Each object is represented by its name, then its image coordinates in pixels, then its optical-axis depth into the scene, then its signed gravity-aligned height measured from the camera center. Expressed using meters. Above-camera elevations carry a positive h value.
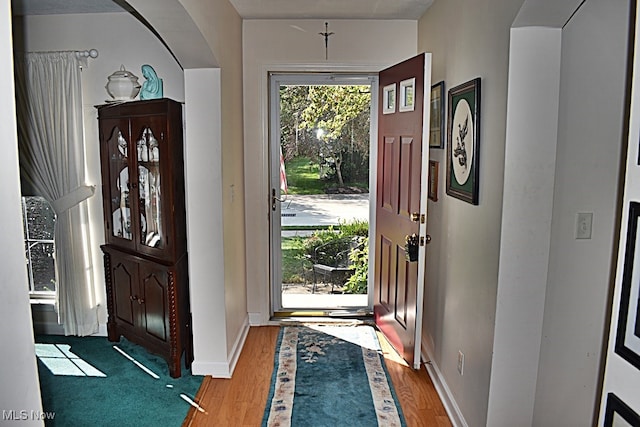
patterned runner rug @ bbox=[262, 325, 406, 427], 2.80 -1.51
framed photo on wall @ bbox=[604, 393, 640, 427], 1.21 -0.66
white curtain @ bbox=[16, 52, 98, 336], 3.69 -0.08
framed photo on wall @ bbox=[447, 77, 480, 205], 2.43 +0.03
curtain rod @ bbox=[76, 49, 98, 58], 3.69 +0.67
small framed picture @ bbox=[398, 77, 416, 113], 3.21 +0.34
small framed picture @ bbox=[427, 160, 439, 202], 3.33 -0.23
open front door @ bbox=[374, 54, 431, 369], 3.10 -0.39
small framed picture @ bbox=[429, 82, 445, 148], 3.14 +0.18
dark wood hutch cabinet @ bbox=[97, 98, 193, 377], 3.15 -0.53
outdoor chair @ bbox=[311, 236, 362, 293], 4.38 -1.01
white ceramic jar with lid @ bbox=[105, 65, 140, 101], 3.47 +0.41
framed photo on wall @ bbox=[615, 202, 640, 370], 1.21 -0.37
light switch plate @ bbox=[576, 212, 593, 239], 2.14 -0.33
